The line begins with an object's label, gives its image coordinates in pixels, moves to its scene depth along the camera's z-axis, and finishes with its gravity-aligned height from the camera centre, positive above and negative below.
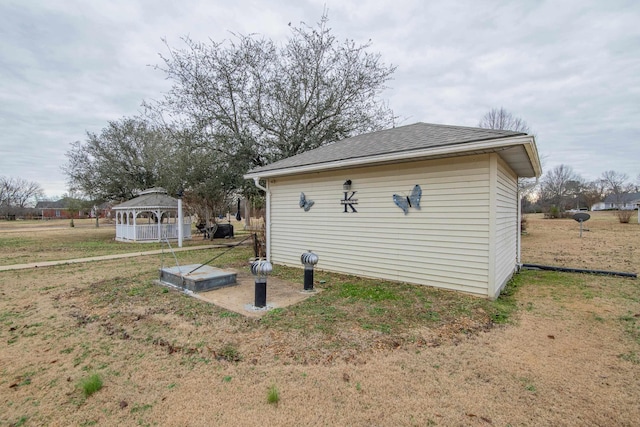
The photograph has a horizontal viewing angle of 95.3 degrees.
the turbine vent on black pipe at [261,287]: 4.31 -1.15
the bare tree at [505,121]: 18.88 +5.73
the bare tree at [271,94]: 11.92 +4.91
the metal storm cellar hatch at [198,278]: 5.45 -1.29
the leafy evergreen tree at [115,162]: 18.72 +3.28
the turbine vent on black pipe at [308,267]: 5.19 -1.05
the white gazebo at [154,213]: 15.55 -0.25
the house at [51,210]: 53.56 +0.62
